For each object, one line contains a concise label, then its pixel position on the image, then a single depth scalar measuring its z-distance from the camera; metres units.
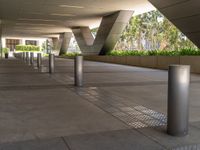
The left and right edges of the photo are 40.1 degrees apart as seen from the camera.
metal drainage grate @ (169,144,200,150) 3.33
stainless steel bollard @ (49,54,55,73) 13.16
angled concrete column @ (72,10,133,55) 25.03
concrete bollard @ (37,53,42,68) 17.31
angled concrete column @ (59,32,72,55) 46.71
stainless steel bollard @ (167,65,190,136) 3.77
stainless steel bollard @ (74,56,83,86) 8.66
